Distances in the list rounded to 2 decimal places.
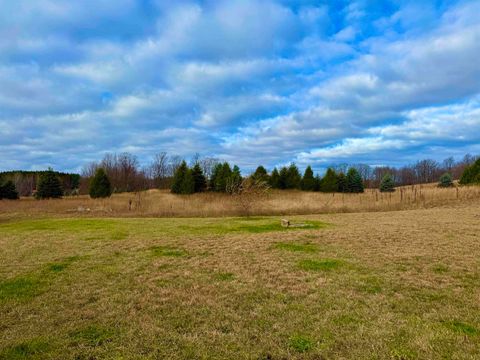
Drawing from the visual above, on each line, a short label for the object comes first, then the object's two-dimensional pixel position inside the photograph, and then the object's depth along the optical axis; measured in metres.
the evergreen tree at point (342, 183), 41.65
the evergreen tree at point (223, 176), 34.88
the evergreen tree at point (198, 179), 36.00
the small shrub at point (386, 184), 43.10
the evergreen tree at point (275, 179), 39.15
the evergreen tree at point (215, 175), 36.48
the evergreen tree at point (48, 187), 33.34
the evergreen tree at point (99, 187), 31.73
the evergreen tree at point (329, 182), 39.88
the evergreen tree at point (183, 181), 34.44
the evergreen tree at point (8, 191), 36.47
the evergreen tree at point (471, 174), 30.00
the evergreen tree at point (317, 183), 40.64
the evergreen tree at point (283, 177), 39.74
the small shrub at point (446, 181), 36.87
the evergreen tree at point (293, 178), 39.72
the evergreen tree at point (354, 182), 42.19
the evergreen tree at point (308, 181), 39.97
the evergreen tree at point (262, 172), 36.59
